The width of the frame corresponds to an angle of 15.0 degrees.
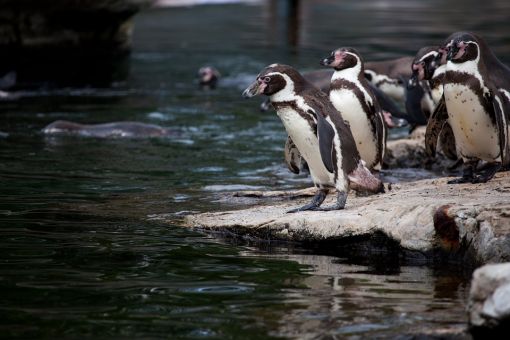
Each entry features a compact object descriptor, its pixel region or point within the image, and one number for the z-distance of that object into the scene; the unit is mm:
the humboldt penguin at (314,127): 12489
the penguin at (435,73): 14955
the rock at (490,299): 8040
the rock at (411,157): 18195
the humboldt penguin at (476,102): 13643
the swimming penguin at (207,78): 30387
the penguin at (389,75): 22454
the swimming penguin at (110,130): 21717
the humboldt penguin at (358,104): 14987
